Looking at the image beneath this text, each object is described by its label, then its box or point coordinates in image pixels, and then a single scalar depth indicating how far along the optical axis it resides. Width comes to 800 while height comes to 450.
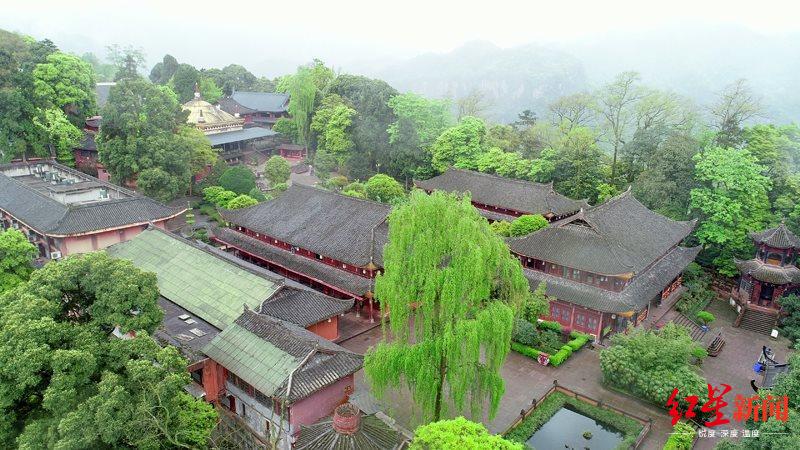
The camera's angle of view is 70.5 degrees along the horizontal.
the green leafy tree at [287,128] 68.25
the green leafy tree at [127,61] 77.66
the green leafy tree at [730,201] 35.53
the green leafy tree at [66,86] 47.66
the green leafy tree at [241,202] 42.94
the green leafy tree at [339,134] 57.00
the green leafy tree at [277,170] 51.59
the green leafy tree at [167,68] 85.56
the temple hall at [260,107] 75.69
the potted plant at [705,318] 32.32
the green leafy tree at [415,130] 52.66
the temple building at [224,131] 61.41
